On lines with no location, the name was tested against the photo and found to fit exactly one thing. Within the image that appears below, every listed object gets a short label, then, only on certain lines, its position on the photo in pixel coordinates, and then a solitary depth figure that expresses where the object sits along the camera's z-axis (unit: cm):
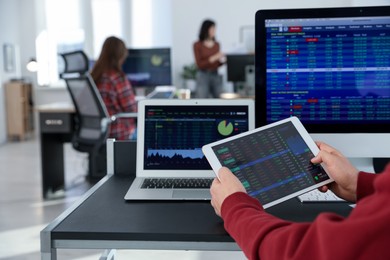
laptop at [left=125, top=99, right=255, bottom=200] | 151
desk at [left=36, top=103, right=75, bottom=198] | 427
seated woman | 415
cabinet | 736
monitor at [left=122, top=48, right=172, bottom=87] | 501
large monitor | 153
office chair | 393
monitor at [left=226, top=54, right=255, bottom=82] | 510
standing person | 670
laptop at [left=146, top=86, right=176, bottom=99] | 436
